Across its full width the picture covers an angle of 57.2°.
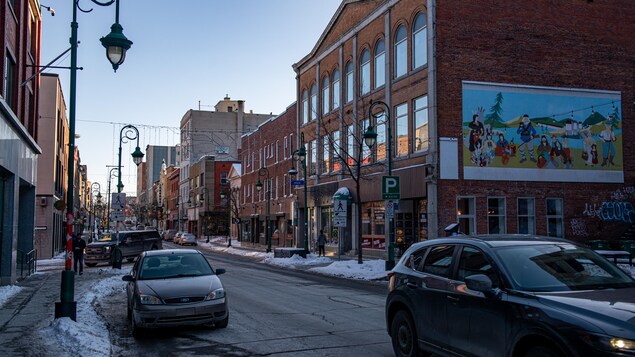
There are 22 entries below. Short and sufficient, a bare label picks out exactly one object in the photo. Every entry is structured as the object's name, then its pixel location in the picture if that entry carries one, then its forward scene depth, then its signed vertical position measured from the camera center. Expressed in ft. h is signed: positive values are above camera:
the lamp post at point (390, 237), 78.38 -2.96
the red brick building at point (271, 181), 161.37 +10.59
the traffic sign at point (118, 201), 93.20 +2.33
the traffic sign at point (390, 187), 77.82 +3.63
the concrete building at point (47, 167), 122.31 +10.39
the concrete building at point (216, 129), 313.12 +46.42
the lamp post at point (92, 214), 252.09 +0.76
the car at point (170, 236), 256.11 -9.14
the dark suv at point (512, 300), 16.25 -2.84
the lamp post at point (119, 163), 89.51 +9.64
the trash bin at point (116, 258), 89.15 -6.57
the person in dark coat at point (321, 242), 118.93 -5.64
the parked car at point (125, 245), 105.50 -5.73
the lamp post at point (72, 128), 35.91 +5.70
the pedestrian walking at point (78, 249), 82.96 -4.78
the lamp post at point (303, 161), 108.06 +10.27
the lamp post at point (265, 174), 144.05 +12.62
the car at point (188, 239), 208.54 -8.67
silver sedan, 33.14 -4.63
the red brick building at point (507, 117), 91.09 +15.93
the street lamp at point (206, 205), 270.14 +4.75
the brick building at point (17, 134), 57.00 +8.74
